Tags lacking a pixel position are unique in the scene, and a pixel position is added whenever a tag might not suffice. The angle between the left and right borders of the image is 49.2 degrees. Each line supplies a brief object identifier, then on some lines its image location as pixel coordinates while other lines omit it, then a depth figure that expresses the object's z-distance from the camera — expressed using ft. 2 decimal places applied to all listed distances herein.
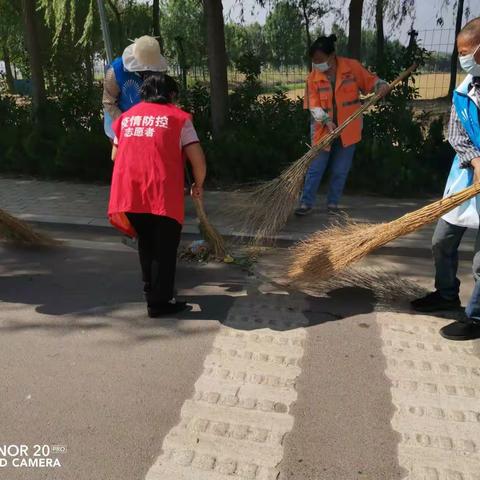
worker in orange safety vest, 16.46
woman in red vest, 10.55
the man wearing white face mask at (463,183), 9.70
